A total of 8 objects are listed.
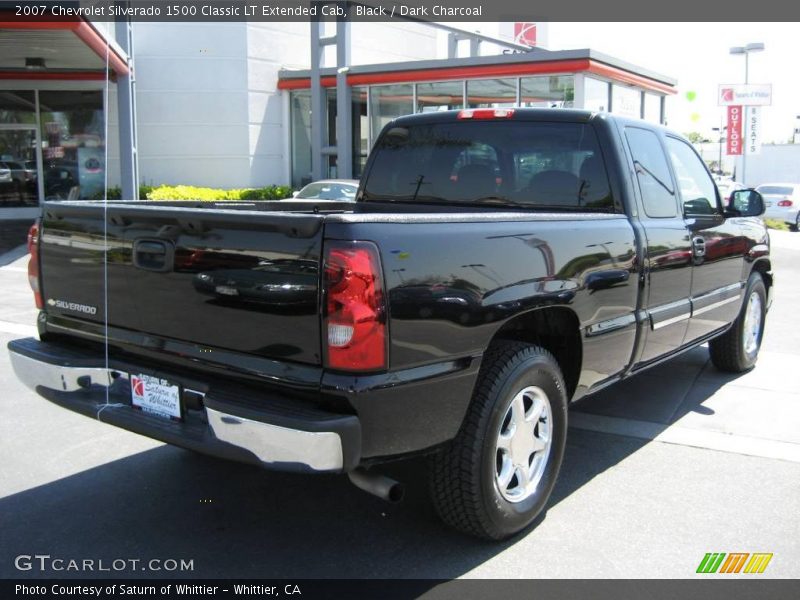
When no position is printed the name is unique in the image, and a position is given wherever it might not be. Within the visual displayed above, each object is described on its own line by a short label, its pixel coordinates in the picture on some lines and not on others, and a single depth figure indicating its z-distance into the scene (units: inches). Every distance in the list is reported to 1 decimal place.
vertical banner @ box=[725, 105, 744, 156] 1157.1
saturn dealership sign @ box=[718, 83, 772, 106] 1096.8
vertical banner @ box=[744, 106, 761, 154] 1149.7
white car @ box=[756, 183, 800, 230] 1004.6
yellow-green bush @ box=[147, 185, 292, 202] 759.1
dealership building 801.6
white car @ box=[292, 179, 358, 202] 601.0
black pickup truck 115.5
